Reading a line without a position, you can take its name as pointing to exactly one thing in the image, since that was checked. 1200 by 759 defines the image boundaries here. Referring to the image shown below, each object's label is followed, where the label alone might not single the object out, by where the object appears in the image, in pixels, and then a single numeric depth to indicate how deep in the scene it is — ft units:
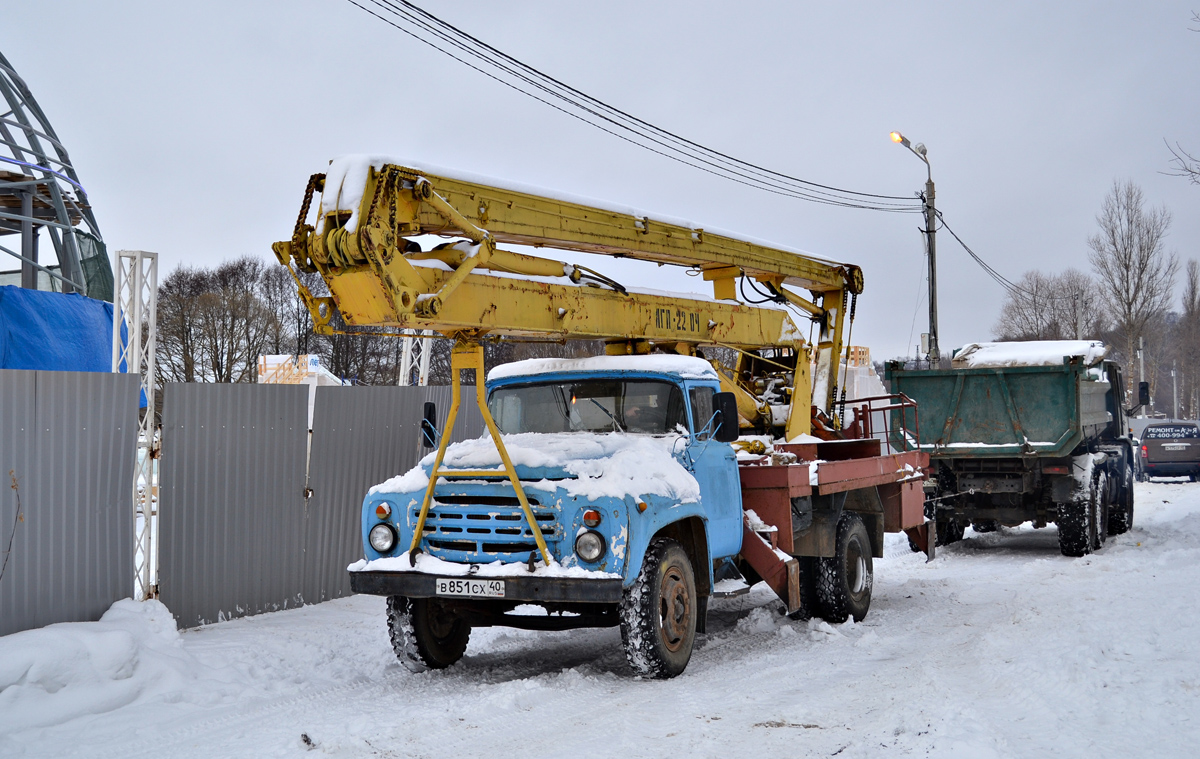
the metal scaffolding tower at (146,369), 25.55
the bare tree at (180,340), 125.18
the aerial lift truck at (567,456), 19.65
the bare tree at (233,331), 127.44
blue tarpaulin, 49.37
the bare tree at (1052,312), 170.19
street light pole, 73.46
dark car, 82.15
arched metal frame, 60.18
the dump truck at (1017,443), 42.14
